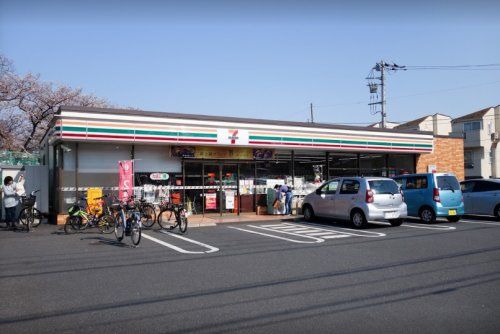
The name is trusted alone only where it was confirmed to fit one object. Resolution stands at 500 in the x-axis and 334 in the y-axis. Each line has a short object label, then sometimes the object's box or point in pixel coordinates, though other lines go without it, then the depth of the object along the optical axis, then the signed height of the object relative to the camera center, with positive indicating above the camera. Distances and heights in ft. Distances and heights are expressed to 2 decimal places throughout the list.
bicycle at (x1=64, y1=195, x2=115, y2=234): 43.01 -4.23
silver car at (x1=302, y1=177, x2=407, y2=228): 45.14 -2.56
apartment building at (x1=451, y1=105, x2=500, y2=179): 147.95 +10.56
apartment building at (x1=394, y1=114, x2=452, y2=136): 170.91 +20.71
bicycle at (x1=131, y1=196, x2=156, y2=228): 46.24 -3.91
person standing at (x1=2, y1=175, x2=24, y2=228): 46.24 -2.20
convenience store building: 50.62 +3.23
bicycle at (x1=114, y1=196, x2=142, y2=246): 35.42 -3.79
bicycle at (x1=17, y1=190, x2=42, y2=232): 45.06 -3.65
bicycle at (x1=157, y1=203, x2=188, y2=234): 42.55 -3.87
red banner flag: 49.52 -0.15
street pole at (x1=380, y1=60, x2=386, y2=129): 117.24 +24.53
